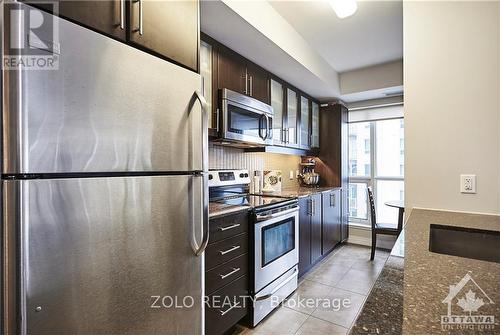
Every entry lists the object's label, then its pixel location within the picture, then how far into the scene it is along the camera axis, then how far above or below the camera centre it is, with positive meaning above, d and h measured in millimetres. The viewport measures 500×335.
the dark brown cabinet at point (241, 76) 2195 +866
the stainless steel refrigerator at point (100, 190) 769 -79
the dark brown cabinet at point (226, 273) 1618 -716
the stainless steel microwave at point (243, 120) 2111 +431
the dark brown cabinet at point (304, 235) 2746 -758
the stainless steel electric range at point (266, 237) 1985 -604
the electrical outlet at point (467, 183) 1503 -105
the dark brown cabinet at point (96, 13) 871 +578
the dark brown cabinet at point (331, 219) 3340 -730
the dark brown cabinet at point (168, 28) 1115 +672
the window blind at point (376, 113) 3820 +834
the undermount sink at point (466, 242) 1206 -379
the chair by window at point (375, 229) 3285 -813
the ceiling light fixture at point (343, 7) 1771 +1122
